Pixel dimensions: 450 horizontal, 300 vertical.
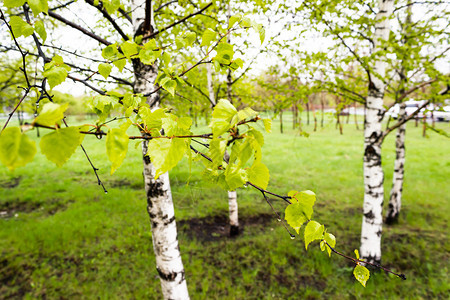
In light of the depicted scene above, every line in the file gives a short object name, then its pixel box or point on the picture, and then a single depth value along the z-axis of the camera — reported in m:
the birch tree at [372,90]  3.83
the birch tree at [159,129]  0.56
